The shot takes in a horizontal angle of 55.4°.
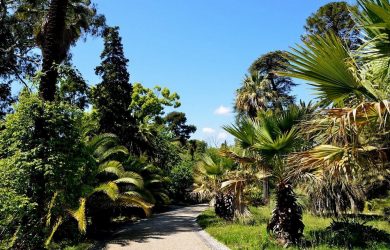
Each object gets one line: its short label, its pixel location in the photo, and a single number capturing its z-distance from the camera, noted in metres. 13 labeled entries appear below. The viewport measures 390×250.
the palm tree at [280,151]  9.63
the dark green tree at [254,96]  34.72
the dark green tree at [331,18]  28.91
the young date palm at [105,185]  13.48
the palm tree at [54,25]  10.84
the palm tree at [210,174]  17.00
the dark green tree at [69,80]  10.98
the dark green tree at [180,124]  67.19
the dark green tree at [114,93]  24.16
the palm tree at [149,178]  19.00
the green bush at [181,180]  35.12
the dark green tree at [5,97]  22.03
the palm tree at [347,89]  4.66
